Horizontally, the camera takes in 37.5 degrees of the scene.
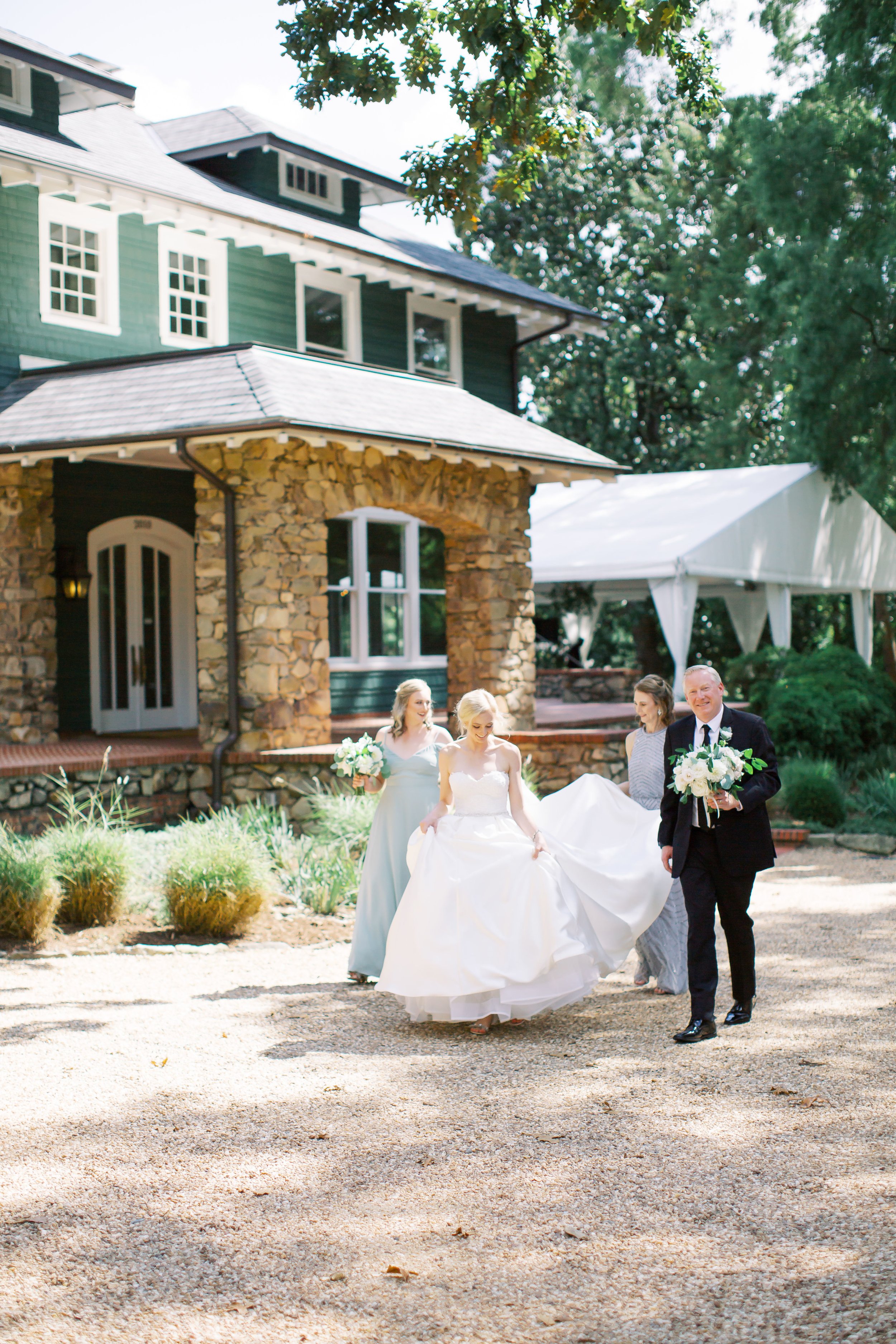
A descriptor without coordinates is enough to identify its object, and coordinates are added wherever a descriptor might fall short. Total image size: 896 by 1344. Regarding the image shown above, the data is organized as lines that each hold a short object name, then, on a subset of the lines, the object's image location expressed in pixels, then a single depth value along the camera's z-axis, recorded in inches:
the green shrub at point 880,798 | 543.5
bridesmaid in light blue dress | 288.0
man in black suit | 232.4
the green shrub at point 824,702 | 639.8
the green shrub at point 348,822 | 414.0
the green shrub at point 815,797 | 536.4
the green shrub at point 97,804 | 377.1
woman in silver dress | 277.4
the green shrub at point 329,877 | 378.6
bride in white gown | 236.5
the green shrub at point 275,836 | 393.1
